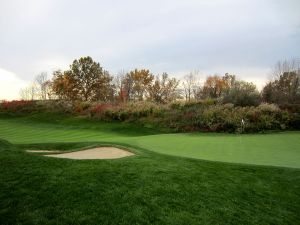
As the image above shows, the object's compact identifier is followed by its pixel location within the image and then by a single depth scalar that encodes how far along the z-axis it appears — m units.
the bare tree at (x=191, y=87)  43.94
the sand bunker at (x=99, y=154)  7.05
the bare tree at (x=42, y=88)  52.14
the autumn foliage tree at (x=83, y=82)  32.14
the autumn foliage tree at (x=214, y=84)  44.52
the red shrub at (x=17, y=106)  21.69
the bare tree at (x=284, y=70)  35.62
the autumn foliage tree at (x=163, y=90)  39.33
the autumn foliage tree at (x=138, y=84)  39.93
